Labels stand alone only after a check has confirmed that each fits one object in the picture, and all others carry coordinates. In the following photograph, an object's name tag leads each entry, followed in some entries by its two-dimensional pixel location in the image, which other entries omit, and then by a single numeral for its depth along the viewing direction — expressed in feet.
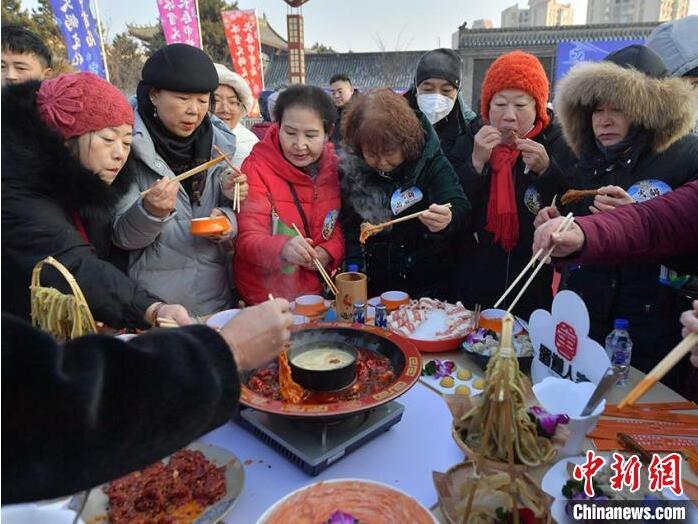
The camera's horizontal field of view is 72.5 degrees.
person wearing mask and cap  11.57
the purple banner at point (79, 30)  29.14
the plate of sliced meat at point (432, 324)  7.29
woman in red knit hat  6.12
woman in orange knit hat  9.52
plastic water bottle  6.69
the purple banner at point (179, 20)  35.58
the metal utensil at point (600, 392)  4.30
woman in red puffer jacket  9.43
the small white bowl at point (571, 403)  4.77
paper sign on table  5.60
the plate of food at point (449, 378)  6.35
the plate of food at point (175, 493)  4.23
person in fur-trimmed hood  7.73
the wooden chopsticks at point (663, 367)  3.68
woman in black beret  8.59
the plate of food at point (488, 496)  4.01
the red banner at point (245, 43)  47.55
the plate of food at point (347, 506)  4.05
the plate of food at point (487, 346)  6.66
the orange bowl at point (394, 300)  8.48
